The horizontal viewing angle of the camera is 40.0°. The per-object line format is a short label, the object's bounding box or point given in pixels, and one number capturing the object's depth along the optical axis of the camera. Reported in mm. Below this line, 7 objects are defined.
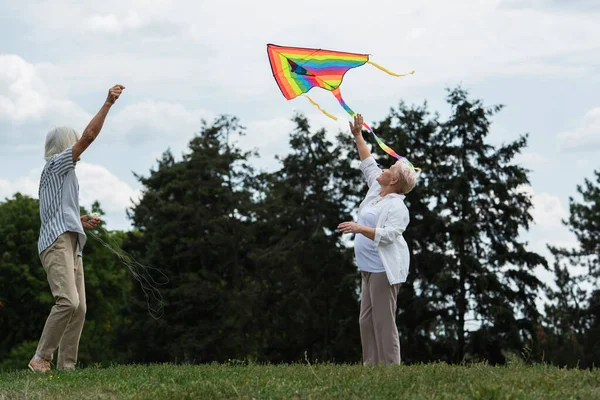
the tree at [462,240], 38219
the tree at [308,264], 42031
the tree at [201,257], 44344
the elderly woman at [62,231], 8438
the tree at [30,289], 46344
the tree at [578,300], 45844
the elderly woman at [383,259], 8148
